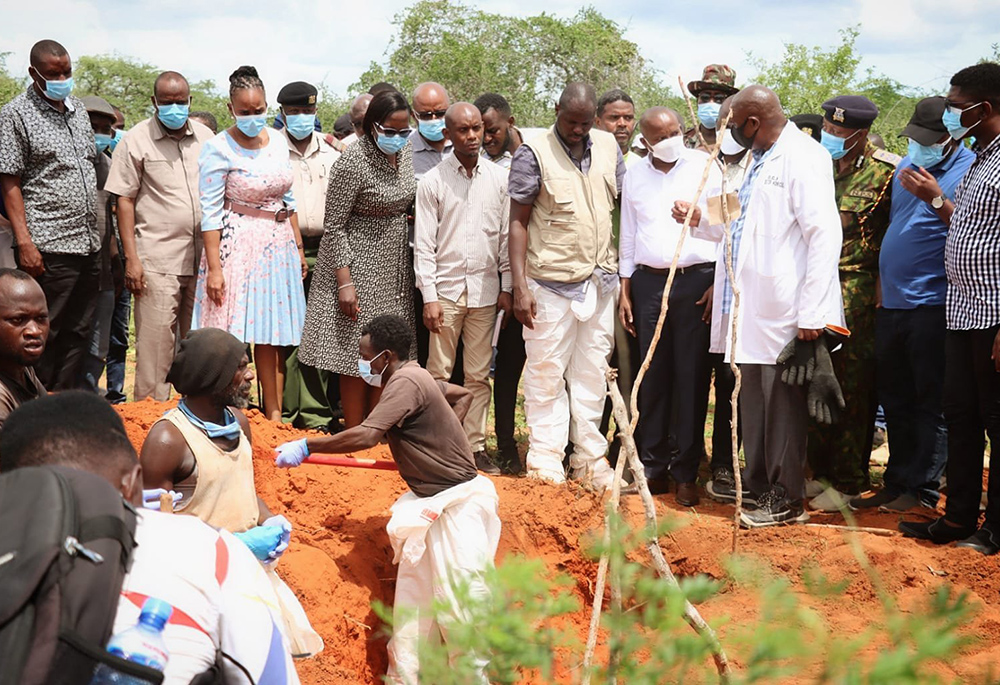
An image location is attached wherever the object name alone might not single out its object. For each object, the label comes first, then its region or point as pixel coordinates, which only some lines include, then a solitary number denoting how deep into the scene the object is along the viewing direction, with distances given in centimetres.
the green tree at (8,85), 1714
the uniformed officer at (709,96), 689
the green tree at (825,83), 1641
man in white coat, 516
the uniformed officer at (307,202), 652
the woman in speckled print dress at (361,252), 579
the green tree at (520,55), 2355
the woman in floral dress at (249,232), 573
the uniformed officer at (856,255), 586
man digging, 441
